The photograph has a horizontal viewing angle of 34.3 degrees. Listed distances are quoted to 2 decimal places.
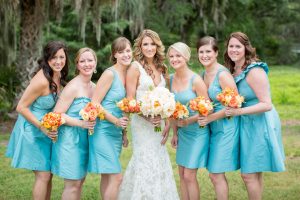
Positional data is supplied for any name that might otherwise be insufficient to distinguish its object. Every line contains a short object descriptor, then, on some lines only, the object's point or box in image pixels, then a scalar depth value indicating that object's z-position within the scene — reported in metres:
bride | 5.19
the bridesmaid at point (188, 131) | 4.88
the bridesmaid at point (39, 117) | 4.76
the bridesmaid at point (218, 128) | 4.72
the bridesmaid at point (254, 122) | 4.60
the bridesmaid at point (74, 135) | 4.71
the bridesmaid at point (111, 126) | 4.80
